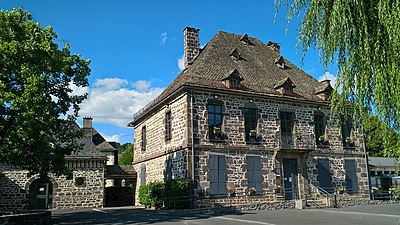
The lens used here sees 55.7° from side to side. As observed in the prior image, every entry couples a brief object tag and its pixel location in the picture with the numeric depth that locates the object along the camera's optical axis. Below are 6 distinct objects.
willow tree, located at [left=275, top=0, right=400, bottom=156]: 5.94
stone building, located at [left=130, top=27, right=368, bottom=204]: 17.42
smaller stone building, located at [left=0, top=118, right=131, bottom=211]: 21.56
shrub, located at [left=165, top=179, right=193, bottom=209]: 15.98
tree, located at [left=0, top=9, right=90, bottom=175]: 12.02
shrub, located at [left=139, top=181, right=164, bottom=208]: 17.97
